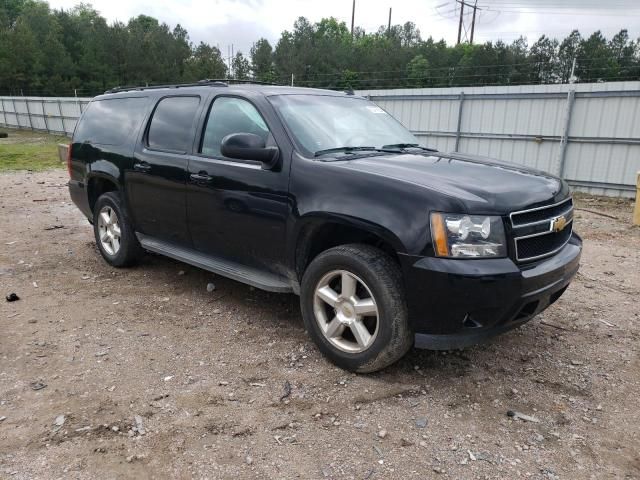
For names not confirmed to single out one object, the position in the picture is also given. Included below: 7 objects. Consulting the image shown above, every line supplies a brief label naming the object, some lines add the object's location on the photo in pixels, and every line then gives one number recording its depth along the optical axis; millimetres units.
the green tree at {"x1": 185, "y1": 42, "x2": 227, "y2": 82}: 59562
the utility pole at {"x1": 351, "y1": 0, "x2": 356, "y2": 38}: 77806
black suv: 2855
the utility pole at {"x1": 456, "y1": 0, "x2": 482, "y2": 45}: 55747
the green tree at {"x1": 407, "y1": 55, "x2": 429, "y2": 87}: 47788
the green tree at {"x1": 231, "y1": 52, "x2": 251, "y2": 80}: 61988
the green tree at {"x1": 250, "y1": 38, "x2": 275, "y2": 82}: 60397
